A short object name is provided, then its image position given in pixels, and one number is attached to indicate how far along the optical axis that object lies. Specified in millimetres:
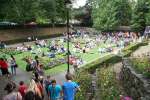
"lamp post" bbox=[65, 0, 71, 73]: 6421
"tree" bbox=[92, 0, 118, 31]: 23870
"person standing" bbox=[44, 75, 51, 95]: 4609
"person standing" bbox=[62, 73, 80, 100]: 3672
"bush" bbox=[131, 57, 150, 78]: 4407
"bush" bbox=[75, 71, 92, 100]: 4698
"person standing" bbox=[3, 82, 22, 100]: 3244
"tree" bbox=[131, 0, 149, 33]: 21518
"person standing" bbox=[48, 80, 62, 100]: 3897
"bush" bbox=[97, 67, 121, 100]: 4234
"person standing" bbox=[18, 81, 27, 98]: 4009
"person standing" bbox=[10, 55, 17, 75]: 8278
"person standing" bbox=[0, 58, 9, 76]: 7221
